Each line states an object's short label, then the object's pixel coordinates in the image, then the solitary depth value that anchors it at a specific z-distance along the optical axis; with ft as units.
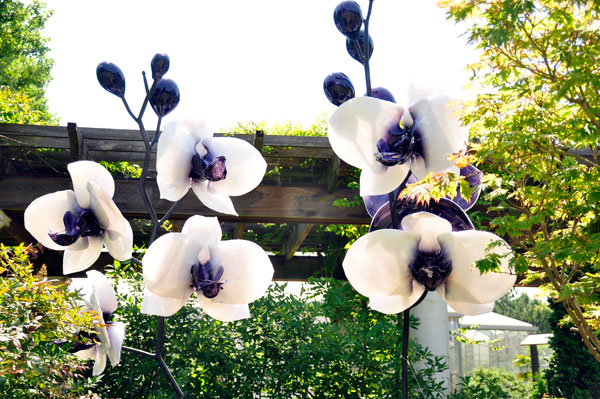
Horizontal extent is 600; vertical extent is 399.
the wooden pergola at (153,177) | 11.84
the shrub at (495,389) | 9.78
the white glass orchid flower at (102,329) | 3.81
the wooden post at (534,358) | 37.14
